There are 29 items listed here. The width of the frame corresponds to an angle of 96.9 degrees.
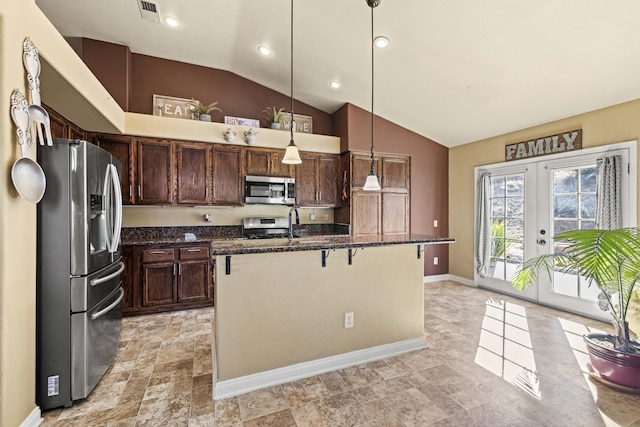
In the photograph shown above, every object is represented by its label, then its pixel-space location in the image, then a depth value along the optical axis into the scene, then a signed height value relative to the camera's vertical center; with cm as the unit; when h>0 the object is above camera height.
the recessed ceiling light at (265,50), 375 +217
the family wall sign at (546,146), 361 +91
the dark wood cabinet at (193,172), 397 +56
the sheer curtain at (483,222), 467 -18
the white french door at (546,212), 346 -1
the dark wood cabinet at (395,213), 494 -3
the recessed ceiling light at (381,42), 309 +188
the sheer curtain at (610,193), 321 +21
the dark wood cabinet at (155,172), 380 +55
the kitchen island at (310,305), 210 -79
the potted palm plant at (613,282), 195 -55
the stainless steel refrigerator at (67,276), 186 -44
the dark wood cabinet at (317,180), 464 +53
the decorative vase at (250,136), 421 +113
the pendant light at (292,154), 264 +54
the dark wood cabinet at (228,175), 415 +55
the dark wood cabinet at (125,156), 369 +74
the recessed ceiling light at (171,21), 336 +230
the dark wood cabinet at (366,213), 470 -2
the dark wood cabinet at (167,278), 359 -87
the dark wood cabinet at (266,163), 432 +76
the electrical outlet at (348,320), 249 -95
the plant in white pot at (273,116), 450 +156
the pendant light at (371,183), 280 +28
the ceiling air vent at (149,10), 309 +229
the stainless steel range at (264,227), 454 -26
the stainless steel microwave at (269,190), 427 +34
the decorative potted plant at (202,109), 413 +153
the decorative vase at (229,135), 409 +112
